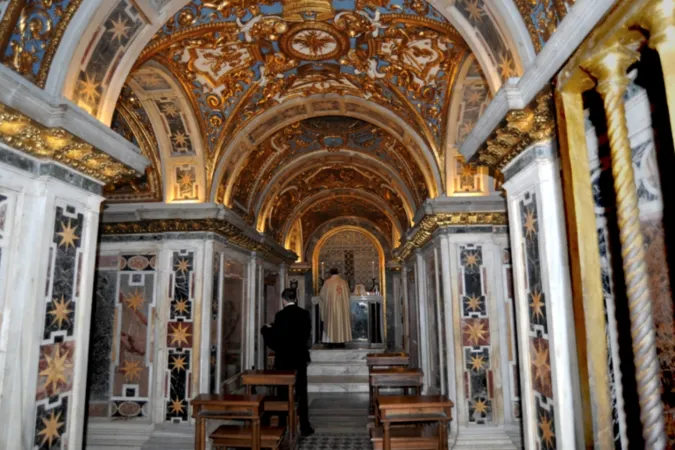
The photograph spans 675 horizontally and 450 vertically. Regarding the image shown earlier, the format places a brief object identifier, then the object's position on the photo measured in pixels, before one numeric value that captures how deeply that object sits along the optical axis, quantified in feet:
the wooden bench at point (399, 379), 24.14
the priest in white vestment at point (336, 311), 55.42
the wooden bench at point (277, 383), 23.70
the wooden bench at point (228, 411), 19.24
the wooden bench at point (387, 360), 30.98
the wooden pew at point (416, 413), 17.87
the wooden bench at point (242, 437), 20.46
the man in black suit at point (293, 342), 26.55
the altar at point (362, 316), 64.54
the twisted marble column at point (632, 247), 6.76
